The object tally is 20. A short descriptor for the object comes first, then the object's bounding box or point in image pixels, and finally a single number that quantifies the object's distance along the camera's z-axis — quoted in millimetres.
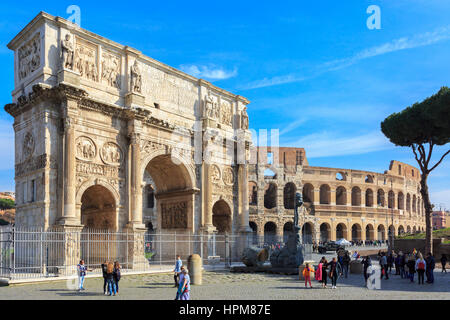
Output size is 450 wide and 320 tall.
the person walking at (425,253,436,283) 15227
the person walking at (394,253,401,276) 17825
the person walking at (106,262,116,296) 11523
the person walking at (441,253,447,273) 19219
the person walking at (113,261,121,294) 11672
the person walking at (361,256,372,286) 14778
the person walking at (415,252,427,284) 14938
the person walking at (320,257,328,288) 13445
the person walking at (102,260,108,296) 11633
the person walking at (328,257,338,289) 13211
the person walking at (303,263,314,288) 13477
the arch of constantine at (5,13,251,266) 16656
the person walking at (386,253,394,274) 18722
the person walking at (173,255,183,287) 13441
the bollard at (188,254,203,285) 14203
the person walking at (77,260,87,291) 12539
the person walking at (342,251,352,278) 17109
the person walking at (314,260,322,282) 13734
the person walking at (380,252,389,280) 16688
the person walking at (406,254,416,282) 15652
